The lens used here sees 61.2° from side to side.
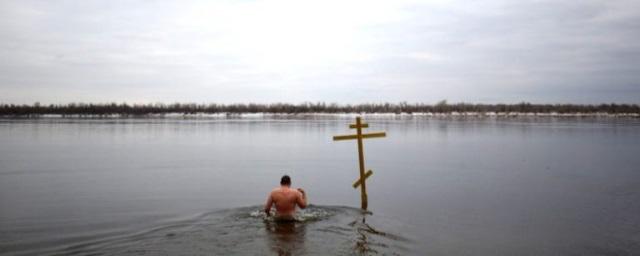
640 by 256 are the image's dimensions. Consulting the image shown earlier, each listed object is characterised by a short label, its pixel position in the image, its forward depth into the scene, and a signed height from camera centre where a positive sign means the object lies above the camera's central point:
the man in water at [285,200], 12.44 -2.04
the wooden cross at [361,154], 14.45 -1.17
